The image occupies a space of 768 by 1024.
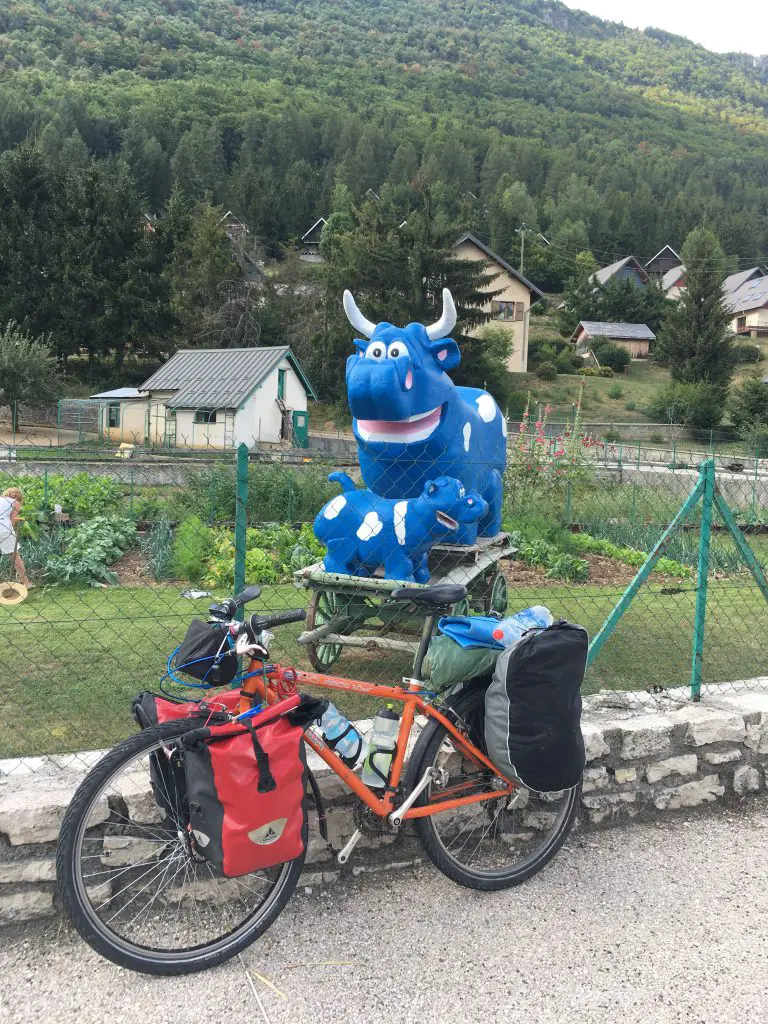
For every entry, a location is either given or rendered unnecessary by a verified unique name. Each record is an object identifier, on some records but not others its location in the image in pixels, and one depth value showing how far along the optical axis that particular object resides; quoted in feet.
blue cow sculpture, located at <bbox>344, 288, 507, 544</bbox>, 17.99
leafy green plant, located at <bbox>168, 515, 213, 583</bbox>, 32.01
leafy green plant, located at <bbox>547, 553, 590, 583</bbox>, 33.78
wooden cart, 17.30
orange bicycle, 8.83
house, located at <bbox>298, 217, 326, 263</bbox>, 257.55
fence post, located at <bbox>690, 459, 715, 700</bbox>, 14.12
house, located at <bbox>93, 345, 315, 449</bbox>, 97.50
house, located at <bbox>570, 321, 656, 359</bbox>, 191.72
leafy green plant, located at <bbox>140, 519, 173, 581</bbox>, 32.32
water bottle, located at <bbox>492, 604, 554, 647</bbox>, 10.79
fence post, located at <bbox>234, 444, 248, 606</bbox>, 11.73
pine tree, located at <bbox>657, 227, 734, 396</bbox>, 151.02
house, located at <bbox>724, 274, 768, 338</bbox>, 220.23
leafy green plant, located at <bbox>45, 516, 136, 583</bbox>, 32.07
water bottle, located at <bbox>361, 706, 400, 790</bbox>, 10.39
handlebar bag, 9.11
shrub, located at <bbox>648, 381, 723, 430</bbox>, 124.06
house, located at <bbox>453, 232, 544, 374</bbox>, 172.86
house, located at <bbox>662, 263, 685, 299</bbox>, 250.98
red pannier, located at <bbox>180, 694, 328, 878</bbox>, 8.63
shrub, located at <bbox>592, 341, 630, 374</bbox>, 177.68
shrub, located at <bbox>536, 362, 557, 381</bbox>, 164.35
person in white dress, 30.60
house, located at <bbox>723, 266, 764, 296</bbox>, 249.75
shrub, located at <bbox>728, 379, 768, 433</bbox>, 114.73
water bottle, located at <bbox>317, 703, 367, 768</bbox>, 10.10
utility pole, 249.59
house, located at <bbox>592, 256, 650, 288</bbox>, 253.85
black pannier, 10.36
